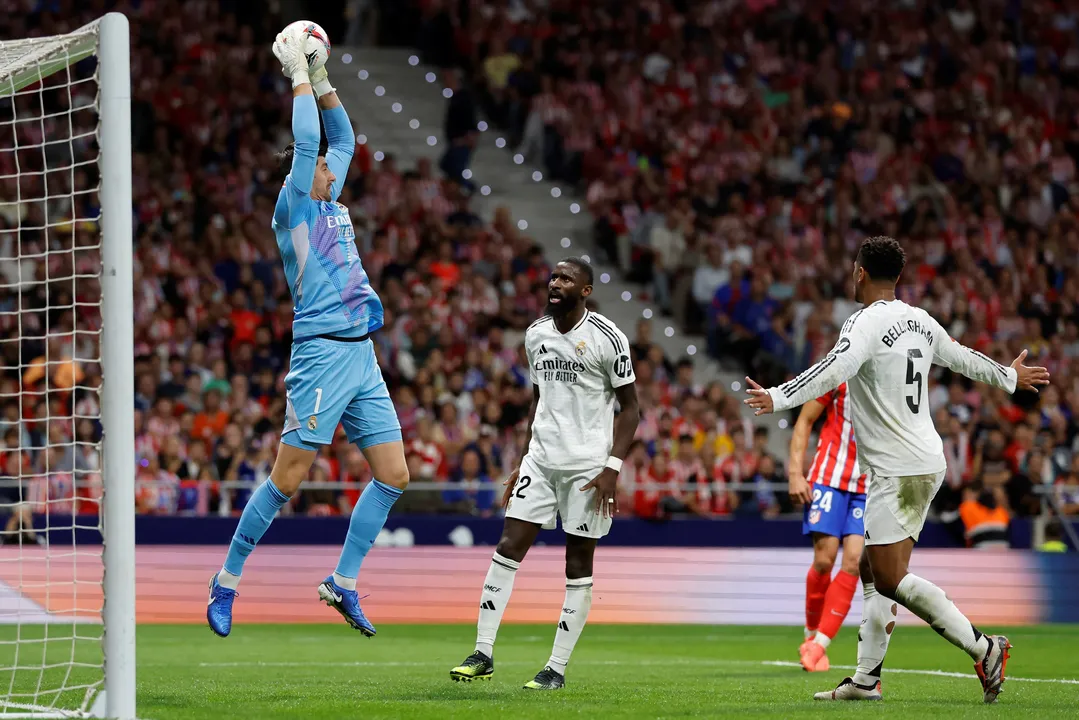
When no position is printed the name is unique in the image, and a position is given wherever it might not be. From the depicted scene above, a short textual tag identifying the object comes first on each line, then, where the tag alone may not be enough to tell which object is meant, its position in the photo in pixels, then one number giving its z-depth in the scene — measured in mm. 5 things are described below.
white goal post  13836
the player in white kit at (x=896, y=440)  16641
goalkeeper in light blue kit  17811
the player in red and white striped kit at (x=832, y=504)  22734
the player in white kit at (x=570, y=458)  17641
